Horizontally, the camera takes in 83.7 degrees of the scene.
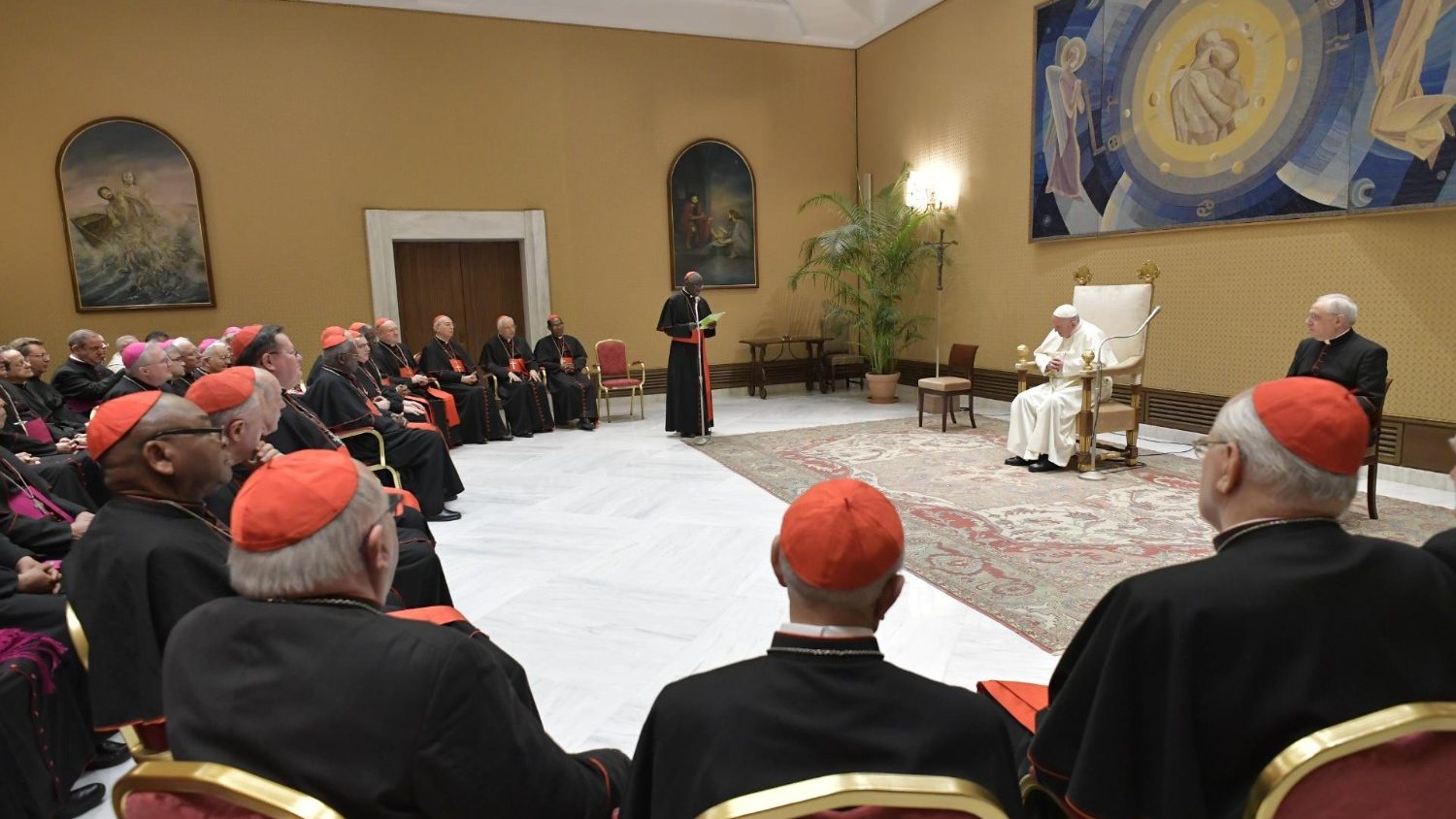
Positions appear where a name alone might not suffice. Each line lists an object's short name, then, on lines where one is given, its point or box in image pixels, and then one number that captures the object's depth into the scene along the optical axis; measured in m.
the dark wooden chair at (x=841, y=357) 12.07
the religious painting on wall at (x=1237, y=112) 5.62
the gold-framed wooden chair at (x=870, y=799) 1.04
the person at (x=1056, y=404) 6.70
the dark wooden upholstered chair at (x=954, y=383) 8.55
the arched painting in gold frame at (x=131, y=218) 8.68
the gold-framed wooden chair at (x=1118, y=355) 6.52
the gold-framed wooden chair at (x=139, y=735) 2.09
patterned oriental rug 4.12
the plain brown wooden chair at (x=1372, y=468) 5.11
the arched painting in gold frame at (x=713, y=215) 11.24
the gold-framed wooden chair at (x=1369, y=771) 1.19
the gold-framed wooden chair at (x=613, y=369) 10.15
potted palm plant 10.70
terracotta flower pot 10.95
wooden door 10.50
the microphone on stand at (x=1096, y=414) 6.43
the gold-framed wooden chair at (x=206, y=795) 1.14
